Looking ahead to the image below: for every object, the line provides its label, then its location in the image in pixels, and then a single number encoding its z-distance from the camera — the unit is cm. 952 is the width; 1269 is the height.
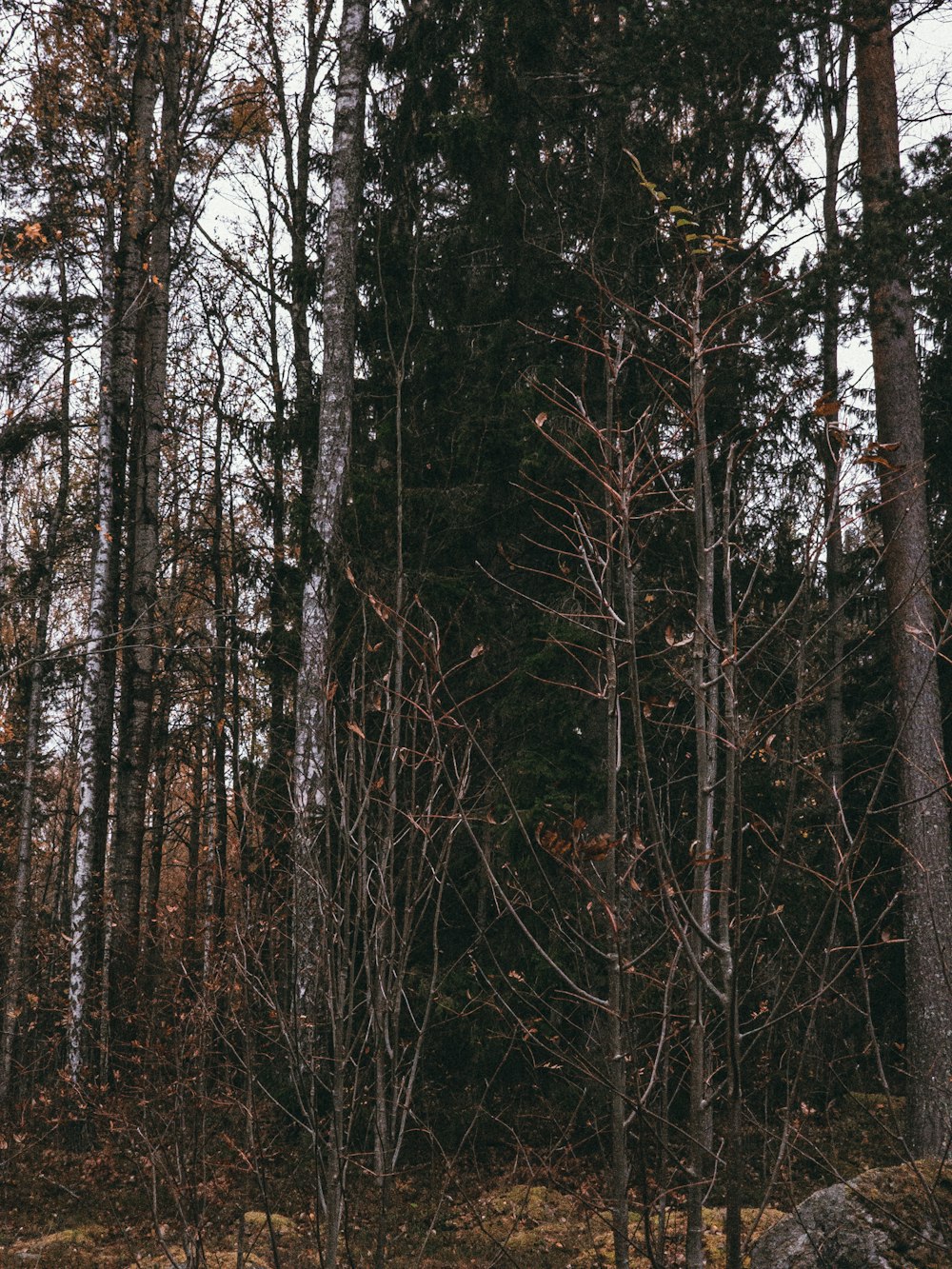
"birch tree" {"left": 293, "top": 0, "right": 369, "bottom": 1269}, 880
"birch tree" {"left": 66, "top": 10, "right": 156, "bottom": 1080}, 960
